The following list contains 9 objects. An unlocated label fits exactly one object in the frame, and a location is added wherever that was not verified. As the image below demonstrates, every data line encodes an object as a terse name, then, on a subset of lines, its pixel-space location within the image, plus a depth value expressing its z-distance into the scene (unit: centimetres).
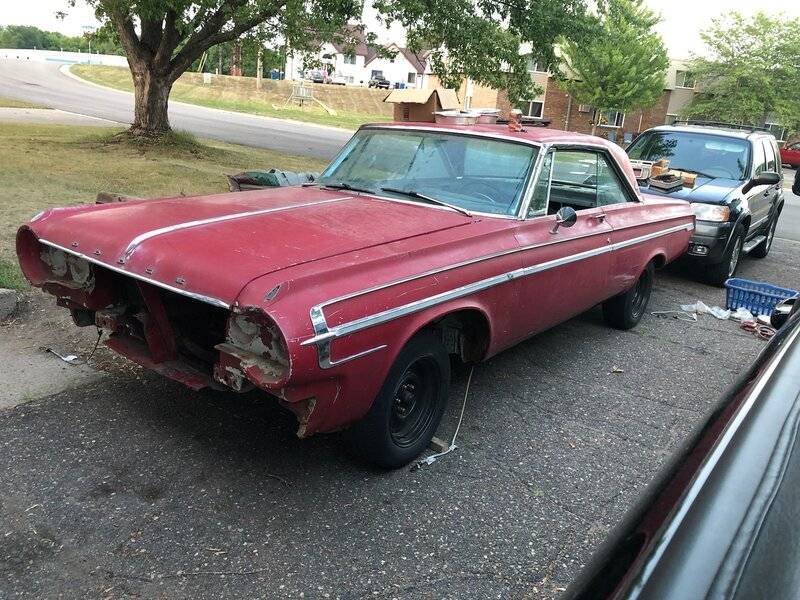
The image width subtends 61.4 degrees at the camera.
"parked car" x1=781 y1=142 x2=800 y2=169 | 2921
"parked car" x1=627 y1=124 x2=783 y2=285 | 748
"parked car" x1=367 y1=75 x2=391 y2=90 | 7362
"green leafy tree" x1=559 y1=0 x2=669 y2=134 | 3550
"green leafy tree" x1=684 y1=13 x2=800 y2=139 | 3541
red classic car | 271
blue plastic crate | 641
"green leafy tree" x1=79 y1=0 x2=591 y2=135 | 1155
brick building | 4338
